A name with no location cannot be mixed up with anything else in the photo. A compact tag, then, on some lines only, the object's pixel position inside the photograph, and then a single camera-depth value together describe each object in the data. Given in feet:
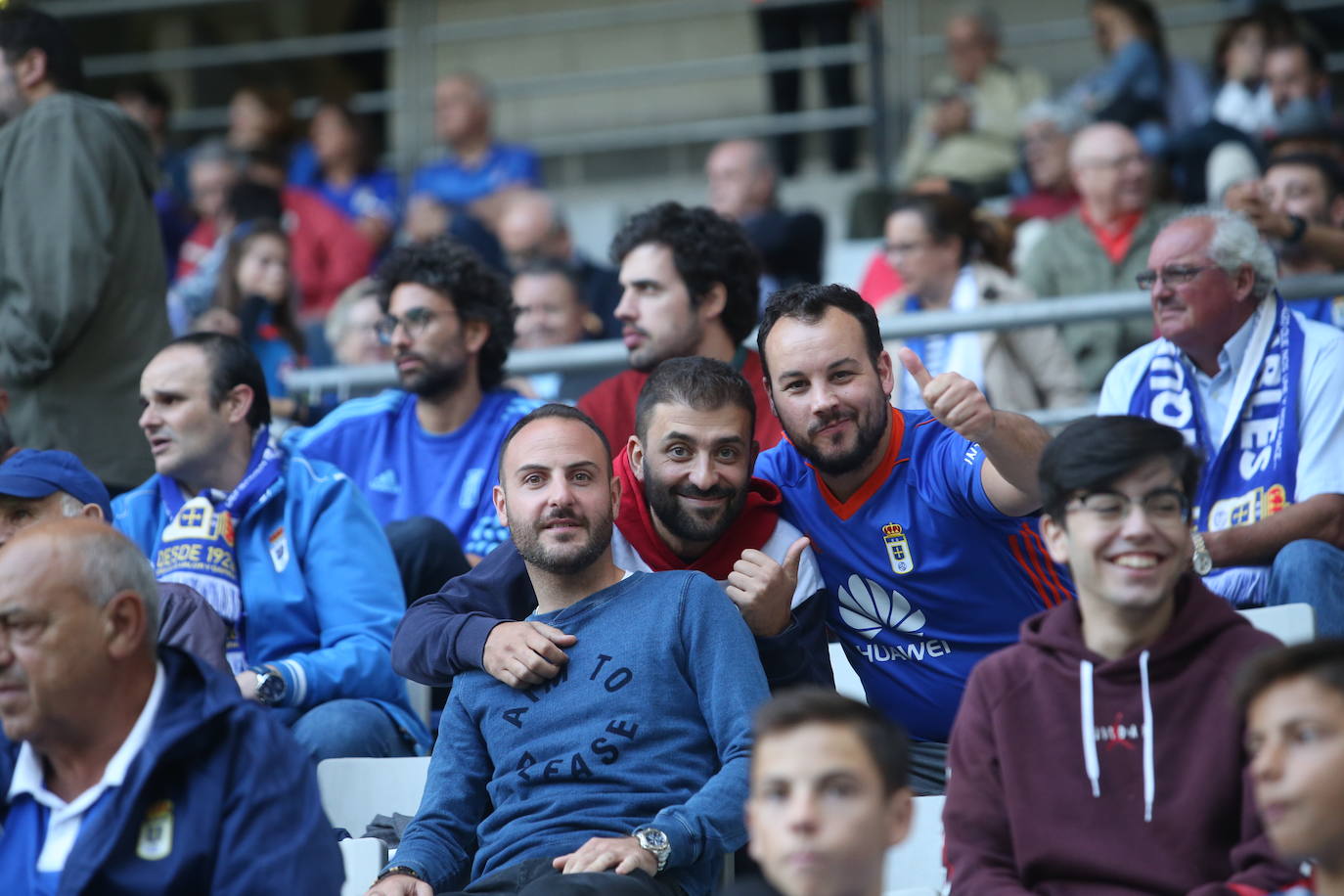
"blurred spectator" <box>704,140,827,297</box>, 46.16
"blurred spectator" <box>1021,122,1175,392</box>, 41.65
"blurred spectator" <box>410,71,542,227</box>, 56.03
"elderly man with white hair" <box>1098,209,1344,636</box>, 25.44
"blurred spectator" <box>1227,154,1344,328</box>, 32.24
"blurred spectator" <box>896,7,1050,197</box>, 54.19
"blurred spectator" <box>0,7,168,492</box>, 30.30
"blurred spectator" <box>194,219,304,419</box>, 41.98
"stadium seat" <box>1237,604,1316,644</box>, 21.98
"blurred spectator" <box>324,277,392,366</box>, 41.01
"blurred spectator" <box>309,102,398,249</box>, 57.26
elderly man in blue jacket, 16.10
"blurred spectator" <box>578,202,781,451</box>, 31.19
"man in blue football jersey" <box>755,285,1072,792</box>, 22.63
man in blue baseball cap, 22.67
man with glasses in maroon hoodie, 16.79
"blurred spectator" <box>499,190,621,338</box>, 45.73
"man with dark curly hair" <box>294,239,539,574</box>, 31.24
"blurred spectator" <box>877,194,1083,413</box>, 37.91
